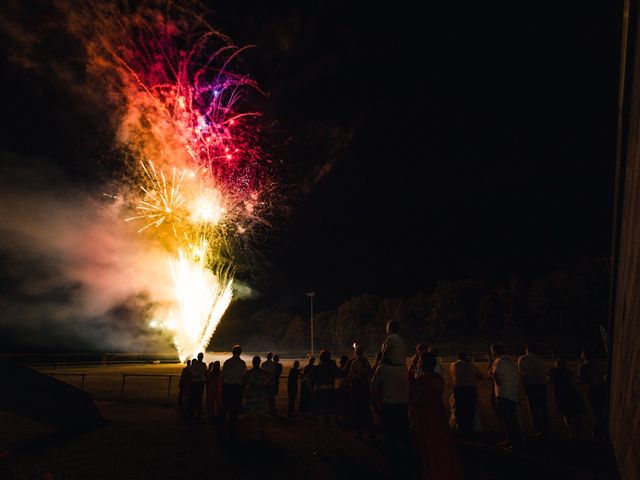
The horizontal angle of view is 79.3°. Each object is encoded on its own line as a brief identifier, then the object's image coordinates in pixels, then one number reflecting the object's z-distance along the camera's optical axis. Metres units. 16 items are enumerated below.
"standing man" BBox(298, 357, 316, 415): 11.27
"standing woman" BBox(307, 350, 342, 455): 7.39
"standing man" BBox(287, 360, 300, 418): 11.15
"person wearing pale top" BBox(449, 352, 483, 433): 8.24
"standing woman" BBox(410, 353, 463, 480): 4.62
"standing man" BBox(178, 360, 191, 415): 11.53
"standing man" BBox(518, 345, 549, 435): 7.99
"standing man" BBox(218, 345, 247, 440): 8.57
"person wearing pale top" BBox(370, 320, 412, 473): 5.66
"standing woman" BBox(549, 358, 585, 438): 7.86
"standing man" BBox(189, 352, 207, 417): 10.65
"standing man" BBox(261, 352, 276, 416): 10.91
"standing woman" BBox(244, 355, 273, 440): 7.98
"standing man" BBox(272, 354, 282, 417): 11.31
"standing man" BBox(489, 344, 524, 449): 7.13
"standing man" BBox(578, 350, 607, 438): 7.90
